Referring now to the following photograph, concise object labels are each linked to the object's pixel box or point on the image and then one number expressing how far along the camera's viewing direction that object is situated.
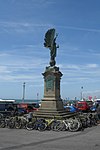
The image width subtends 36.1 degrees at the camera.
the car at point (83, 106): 20.95
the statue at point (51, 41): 12.93
